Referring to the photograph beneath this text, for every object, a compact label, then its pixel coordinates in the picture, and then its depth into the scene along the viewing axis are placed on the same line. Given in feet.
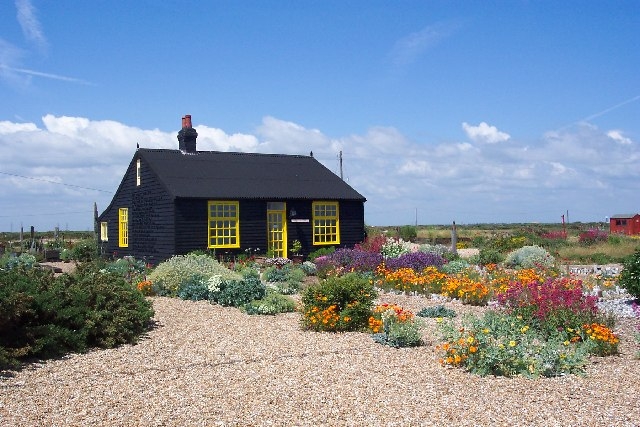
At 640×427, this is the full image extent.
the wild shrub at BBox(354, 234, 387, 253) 69.58
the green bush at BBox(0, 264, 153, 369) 25.20
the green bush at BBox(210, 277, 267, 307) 38.75
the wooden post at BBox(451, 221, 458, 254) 79.74
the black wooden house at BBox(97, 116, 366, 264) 70.23
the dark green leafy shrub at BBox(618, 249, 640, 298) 39.17
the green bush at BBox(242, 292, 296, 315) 36.22
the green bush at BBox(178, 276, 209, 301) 41.17
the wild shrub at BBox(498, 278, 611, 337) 28.35
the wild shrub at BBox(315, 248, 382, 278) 55.47
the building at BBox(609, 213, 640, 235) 155.53
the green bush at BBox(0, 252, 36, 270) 52.48
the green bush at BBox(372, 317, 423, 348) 27.63
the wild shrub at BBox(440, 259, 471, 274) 55.26
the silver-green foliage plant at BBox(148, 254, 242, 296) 44.24
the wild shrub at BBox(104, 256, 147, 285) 47.61
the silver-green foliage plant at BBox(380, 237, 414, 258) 70.06
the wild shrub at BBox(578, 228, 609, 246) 100.07
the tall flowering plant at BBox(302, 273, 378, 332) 31.12
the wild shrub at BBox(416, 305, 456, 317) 35.24
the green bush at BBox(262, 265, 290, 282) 52.20
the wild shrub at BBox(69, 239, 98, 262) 87.83
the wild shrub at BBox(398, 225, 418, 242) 122.93
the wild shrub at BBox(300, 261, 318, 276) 59.77
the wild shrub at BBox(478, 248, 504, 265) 68.92
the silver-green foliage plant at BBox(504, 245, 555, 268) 61.51
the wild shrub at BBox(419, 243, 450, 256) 73.52
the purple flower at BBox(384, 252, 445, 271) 53.83
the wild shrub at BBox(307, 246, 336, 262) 75.67
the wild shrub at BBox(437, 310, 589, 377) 22.85
